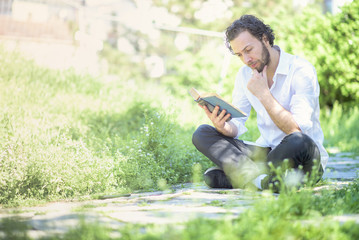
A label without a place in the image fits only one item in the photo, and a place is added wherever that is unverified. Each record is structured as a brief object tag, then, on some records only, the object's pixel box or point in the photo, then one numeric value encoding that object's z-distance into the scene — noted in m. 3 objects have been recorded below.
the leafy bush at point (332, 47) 7.98
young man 3.05
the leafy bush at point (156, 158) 3.68
